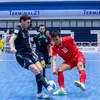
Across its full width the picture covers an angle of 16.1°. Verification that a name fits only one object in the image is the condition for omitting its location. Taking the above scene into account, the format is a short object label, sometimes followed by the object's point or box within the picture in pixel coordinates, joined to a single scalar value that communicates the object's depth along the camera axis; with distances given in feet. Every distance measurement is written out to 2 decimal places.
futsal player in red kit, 23.59
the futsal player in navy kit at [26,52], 21.32
